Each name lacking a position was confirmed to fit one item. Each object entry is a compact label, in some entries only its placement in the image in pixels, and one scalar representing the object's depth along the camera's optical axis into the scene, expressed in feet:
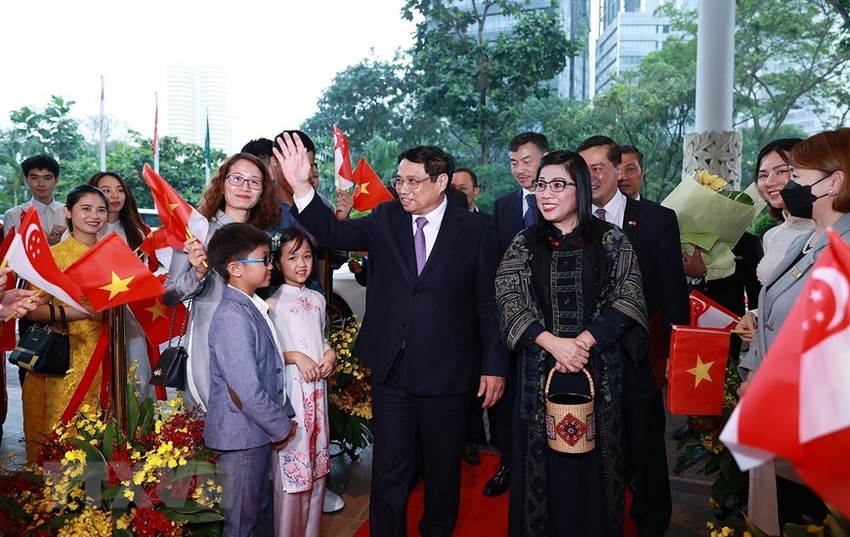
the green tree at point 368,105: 52.21
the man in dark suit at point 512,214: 10.98
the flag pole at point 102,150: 55.25
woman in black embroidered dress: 7.61
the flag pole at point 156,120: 42.22
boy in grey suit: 7.14
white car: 21.45
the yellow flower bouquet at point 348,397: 11.28
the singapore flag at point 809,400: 3.32
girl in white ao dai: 8.20
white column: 28.86
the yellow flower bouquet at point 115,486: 7.03
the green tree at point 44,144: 47.80
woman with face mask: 6.04
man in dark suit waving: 8.34
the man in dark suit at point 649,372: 8.70
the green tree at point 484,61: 47.70
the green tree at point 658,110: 48.08
